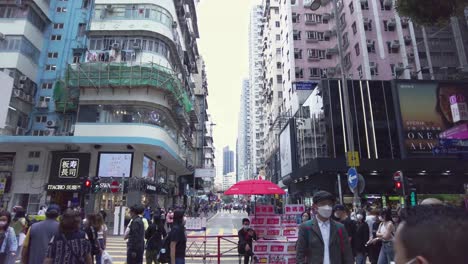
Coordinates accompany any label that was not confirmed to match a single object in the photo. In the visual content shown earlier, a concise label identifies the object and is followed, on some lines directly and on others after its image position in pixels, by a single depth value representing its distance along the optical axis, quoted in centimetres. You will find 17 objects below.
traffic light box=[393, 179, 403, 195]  1197
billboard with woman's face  2642
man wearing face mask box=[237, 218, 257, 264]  865
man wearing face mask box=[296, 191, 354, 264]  408
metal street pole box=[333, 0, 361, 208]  1207
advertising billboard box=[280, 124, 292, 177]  3684
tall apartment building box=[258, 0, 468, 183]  3294
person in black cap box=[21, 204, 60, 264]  515
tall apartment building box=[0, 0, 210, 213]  2533
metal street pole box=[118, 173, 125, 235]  2017
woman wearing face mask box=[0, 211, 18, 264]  628
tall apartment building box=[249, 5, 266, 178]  8444
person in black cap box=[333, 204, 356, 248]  737
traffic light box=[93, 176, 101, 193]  2273
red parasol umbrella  1109
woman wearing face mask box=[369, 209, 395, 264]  671
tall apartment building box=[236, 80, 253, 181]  15740
